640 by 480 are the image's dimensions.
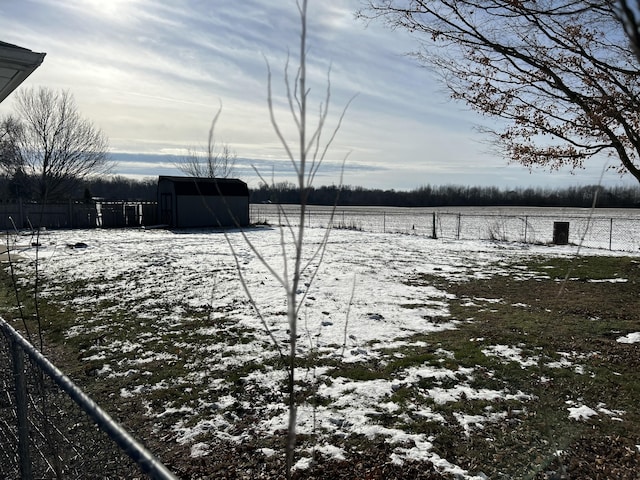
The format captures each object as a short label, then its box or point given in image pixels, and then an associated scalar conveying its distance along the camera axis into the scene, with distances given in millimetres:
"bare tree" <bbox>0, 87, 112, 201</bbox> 32312
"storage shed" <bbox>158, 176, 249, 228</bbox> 25828
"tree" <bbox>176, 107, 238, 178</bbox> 38300
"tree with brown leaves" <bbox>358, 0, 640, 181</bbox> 5539
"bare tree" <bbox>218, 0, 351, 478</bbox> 1196
